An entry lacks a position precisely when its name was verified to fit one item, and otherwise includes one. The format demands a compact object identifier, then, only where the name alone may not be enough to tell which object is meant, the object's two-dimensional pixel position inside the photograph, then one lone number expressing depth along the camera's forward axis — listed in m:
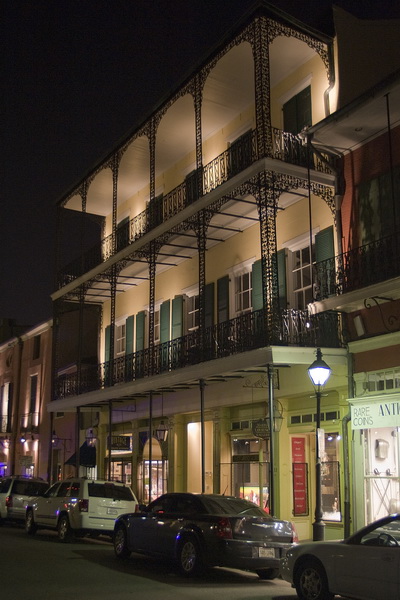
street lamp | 13.23
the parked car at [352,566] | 8.88
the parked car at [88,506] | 17.66
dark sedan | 11.95
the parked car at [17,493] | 22.42
